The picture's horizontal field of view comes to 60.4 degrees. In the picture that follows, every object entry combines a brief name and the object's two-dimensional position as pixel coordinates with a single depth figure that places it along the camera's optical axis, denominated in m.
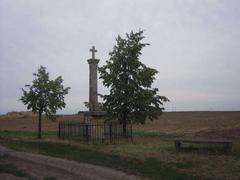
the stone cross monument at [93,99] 11.83
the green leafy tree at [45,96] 13.59
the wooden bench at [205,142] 8.23
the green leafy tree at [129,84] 12.61
